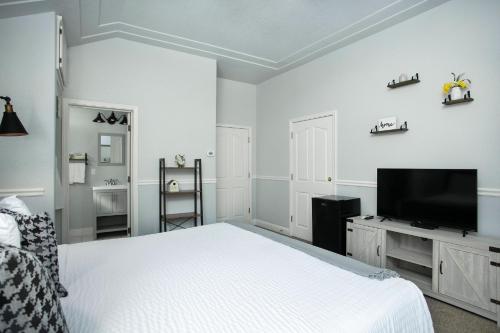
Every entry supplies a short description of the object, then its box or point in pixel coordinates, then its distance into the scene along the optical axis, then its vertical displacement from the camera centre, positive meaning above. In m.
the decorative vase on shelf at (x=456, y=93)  2.54 +0.70
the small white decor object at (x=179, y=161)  3.89 +0.08
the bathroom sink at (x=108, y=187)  4.55 -0.37
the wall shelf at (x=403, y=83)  2.89 +0.94
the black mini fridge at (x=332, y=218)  3.25 -0.68
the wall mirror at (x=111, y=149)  4.97 +0.35
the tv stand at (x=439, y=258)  2.10 -0.90
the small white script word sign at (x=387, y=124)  3.09 +0.51
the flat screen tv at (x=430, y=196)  2.41 -0.31
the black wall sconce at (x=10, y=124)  2.02 +0.33
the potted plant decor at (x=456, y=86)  2.53 +0.78
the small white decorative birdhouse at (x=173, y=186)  3.82 -0.29
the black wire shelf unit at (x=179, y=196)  3.77 -0.46
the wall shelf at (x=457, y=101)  2.49 +0.63
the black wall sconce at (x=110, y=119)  4.91 +0.92
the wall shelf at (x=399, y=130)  3.01 +0.42
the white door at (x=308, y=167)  3.98 -0.02
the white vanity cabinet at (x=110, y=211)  4.61 -0.80
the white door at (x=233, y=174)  5.02 -0.15
